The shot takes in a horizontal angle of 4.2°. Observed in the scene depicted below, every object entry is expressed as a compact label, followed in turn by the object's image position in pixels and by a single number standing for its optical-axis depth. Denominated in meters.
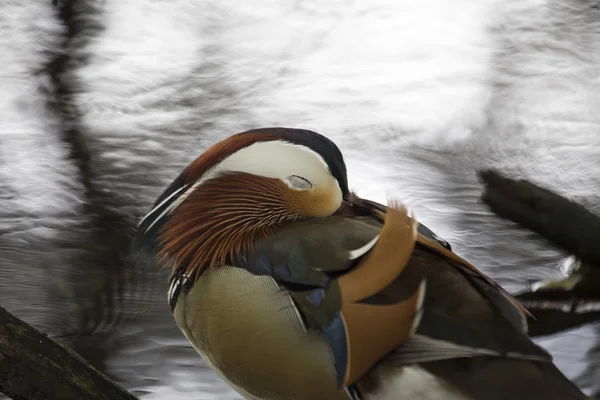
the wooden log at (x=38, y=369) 4.04
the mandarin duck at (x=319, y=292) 4.04
